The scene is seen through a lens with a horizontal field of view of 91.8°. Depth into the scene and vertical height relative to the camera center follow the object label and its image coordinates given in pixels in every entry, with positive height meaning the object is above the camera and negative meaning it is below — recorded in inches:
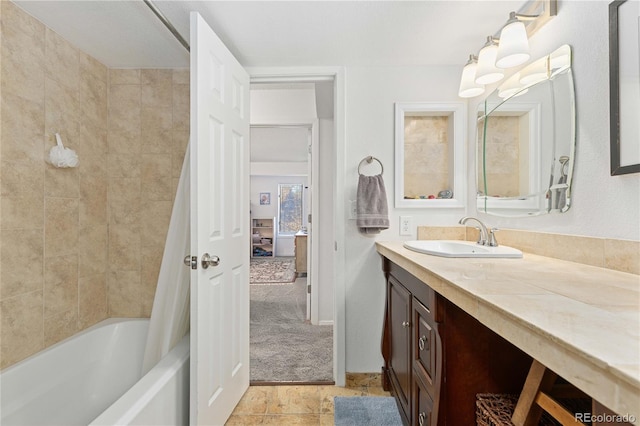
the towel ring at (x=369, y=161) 78.8 +13.6
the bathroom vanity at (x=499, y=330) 18.3 -9.1
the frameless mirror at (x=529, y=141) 50.7 +14.1
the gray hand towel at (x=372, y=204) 76.2 +2.4
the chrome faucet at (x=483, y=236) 61.6 -4.4
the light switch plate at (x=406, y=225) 80.7 -2.9
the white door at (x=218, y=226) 54.0 -2.6
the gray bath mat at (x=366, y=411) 65.8 -44.1
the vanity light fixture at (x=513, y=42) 53.0 +31.3
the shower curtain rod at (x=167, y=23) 55.5 +37.2
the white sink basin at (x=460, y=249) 51.8 -6.7
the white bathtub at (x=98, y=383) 48.2 -32.0
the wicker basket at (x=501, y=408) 30.8 -22.8
